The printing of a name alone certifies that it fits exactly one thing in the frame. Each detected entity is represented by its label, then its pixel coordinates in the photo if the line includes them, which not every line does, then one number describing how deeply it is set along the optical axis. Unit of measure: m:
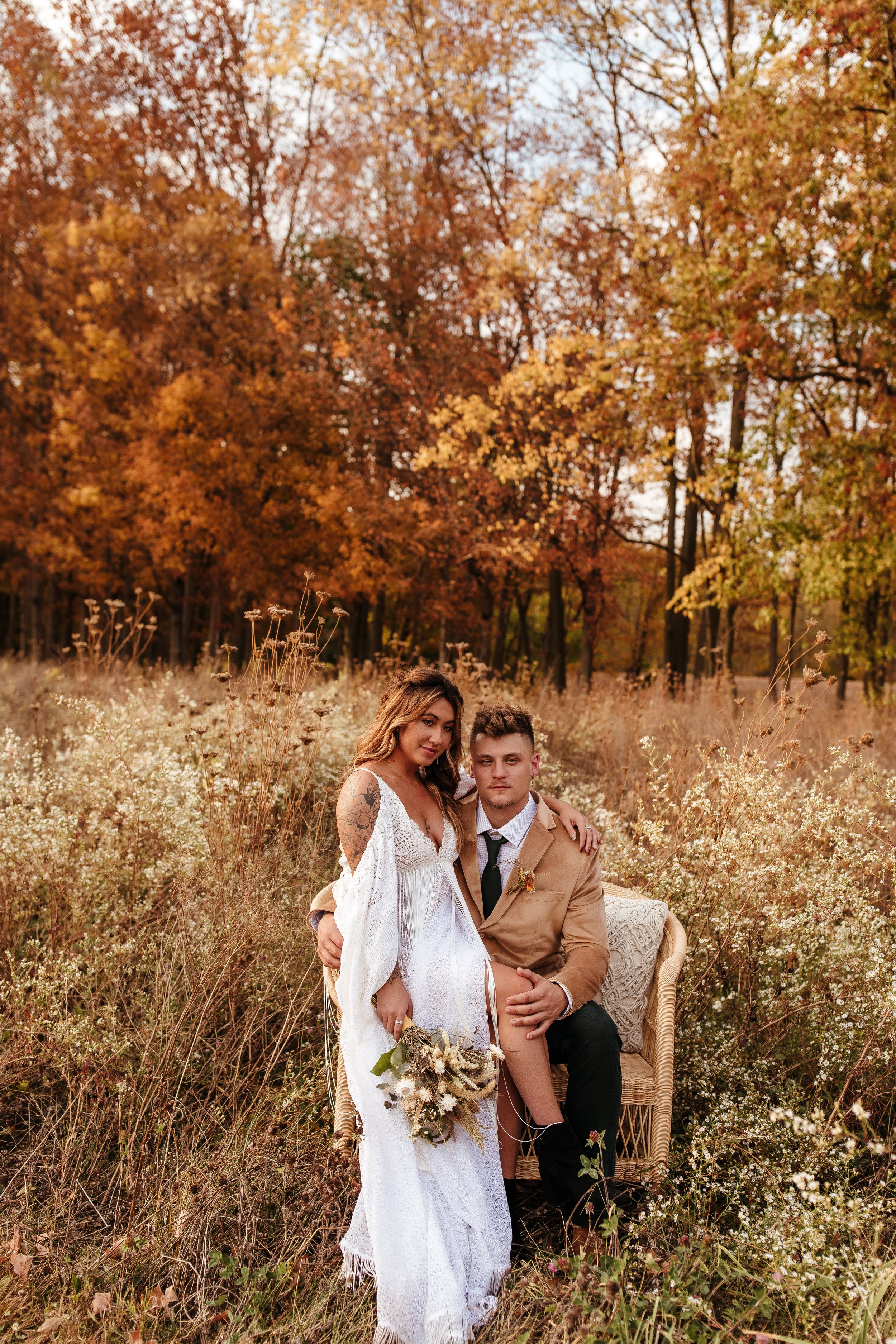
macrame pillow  3.07
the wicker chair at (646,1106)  2.72
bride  2.38
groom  2.64
